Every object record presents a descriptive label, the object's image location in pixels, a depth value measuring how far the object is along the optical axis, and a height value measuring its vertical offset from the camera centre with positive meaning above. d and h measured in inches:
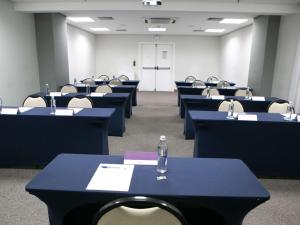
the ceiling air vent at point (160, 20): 291.8 +41.4
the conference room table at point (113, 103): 185.8 -33.9
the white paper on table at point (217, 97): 189.8 -27.7
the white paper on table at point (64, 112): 128.5 -27.8
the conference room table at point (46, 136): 126.3 -38.9
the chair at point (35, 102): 167.2 -29.5
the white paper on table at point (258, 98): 192.7 -29.0
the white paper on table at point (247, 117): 125.5 -27.9
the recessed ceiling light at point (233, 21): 293.6 +42.0
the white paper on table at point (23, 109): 138.9 -28.8
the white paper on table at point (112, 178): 60.6 -29.5
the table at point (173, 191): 58.7 -29.8
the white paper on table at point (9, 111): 129.4 -27.7
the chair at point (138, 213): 45.7 -27.8
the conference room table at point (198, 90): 245.6 -30.3
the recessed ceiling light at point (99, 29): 398.6 +40.2
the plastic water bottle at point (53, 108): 134.8 -26.9
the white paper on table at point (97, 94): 195.3 -28.4
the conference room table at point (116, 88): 242.1 -29.7
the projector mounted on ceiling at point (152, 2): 192.4 +39.5
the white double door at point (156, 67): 474.6 -17.9
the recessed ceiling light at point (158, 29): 379.9 +41.0
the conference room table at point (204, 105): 184.7 -32.7
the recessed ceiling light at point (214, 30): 391.3 +40.8
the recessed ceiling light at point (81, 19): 297.6 +41.7
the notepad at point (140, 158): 75.5 -29.3
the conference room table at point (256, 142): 122.3 -39.1
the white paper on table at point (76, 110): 138.4 -28.6
